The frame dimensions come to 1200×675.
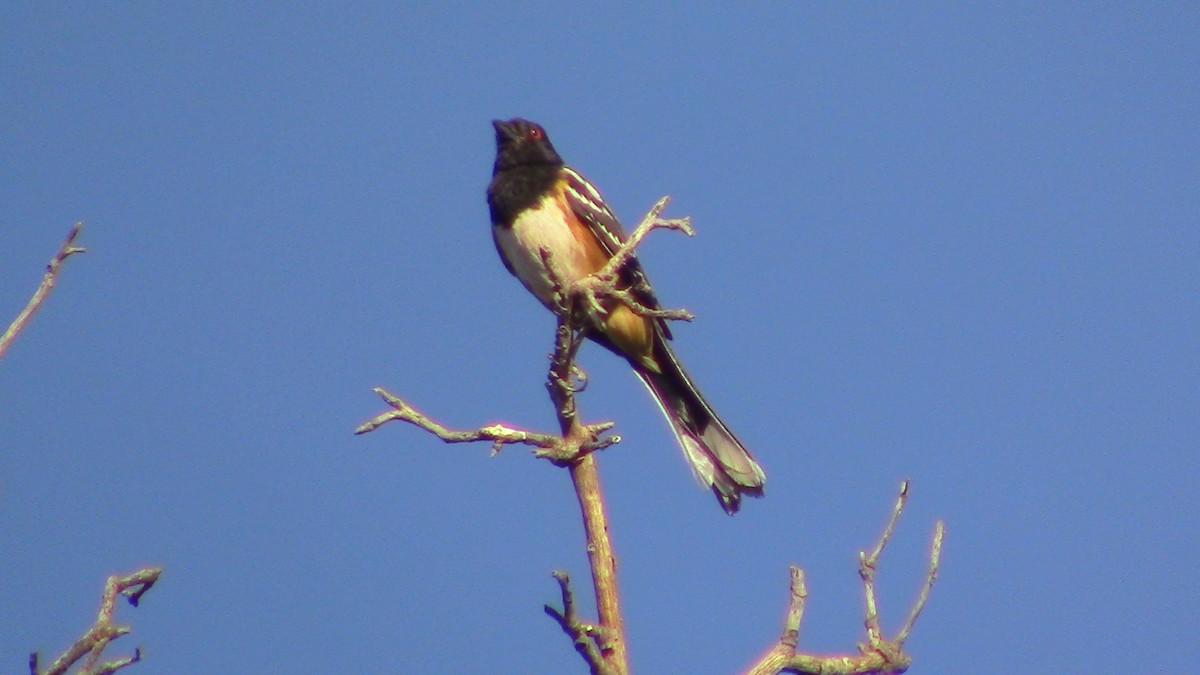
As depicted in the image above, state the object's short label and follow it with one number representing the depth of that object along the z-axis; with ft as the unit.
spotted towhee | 40.29
